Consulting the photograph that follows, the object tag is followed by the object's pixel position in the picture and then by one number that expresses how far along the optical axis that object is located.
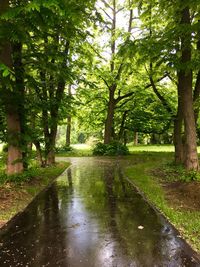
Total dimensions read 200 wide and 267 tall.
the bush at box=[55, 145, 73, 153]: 17.90
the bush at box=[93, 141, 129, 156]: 16.01
